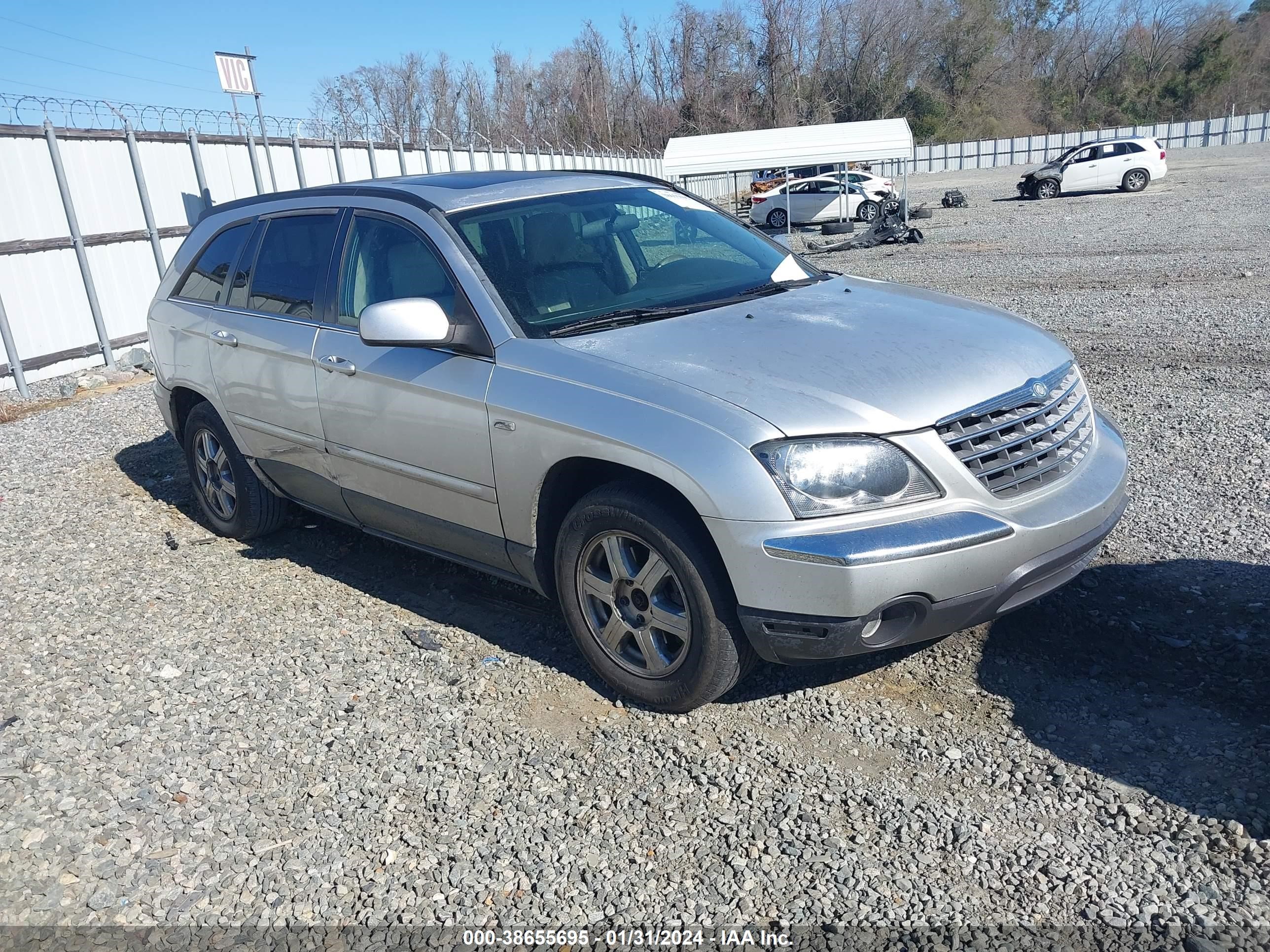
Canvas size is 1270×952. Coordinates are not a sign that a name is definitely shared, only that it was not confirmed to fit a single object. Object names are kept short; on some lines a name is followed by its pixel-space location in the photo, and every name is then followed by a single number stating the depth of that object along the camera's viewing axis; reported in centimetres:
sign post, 1614
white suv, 3034
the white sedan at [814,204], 2877
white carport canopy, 2552
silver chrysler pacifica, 301
